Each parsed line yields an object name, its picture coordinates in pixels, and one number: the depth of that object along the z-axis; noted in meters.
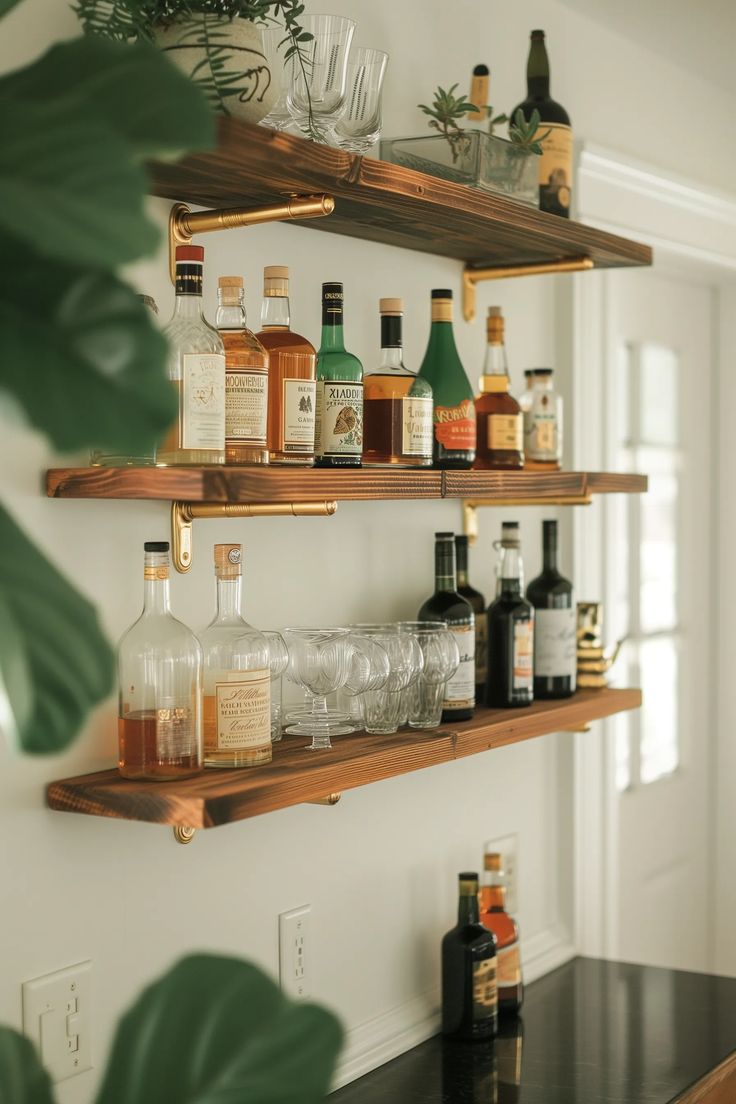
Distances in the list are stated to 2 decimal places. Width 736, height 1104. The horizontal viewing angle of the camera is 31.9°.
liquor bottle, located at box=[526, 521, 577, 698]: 1.95
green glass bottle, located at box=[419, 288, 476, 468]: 1.70
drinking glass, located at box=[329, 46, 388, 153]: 1.46
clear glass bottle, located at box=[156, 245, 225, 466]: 1.28
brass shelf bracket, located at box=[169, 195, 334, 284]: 1.35
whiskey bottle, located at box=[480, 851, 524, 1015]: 1.89
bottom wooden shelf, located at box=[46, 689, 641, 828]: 1.24
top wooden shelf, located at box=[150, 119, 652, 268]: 1.25
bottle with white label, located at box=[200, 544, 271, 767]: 1.35
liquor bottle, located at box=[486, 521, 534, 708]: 1.83
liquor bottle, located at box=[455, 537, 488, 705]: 1.87
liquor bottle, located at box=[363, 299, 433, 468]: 1.57
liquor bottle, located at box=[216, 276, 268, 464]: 1.33
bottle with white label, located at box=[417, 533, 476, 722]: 1.71
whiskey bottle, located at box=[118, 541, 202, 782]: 1.33
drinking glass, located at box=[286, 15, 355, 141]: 1.43
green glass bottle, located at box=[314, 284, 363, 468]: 1.47
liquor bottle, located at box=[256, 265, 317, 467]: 1.39
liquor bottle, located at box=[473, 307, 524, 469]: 1.84
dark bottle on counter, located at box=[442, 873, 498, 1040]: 1.80
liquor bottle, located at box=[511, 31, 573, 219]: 1.86
